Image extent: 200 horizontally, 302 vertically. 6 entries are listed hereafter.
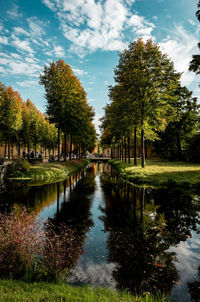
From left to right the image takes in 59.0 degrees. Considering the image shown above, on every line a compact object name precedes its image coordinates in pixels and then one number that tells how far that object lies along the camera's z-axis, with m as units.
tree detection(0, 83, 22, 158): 34.03
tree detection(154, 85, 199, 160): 37.37
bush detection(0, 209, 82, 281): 3.95
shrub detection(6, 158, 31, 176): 20.42
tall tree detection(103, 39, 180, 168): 20.12
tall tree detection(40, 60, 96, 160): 26.64
